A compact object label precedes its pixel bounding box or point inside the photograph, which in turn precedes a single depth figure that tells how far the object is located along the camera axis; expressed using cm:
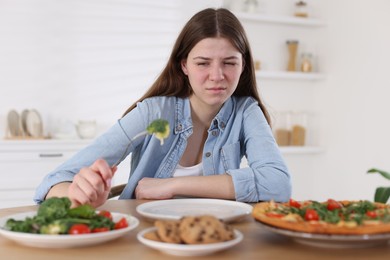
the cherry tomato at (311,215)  103
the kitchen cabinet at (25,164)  380
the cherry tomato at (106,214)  111
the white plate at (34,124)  401
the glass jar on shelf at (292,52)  464
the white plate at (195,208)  123
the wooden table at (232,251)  96
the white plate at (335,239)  94
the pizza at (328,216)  95
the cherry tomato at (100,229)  102
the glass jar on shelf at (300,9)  470
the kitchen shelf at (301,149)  453
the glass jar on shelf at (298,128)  467
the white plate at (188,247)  90
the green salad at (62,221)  100
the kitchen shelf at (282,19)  442
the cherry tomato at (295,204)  118
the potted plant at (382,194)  271
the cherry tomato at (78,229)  99
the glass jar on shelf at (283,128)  461
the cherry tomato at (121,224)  107
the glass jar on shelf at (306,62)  472
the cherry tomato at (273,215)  105
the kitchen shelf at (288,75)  449
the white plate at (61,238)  96
